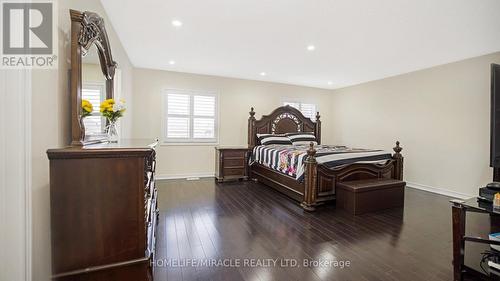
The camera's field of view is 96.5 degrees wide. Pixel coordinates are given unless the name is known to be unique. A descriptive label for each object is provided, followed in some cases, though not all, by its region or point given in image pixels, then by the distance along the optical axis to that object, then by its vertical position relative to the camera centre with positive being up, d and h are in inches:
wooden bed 126.1 -24.6
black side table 65.3 -29.9
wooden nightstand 190.2 -22.4
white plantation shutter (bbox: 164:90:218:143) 200.2 +18.8
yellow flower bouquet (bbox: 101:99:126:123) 75.6 +9.3
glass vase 79.1 +1.5
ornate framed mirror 57.2 +19.5
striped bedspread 132.9 -12.6
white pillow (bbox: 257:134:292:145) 202.8 -1.3
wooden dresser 48.6 -17.3
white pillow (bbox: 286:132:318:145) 211.2 -0.1
